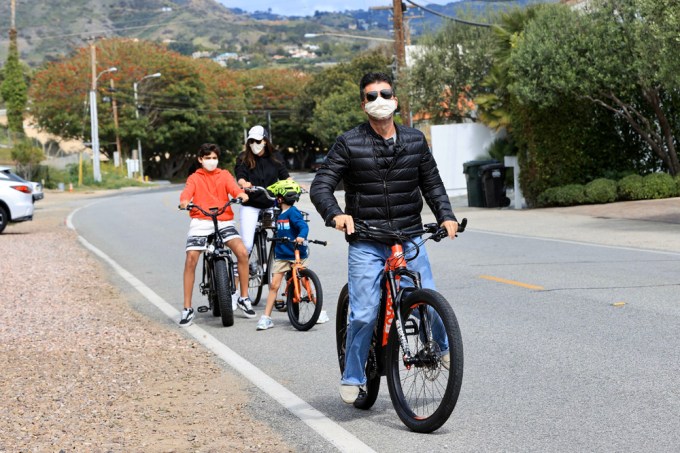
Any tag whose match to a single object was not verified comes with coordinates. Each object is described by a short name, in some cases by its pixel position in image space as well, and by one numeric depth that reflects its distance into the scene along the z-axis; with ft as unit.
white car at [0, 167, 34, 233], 90.63
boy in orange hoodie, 35.14
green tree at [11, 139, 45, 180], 183.02
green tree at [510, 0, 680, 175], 83.46
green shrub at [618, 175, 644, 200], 85.76
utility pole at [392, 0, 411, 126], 113.19
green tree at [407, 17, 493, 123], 139.13
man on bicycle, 20.94
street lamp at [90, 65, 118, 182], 209.40
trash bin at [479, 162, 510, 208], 96.89
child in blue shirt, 34.06
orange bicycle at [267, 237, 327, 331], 33.24
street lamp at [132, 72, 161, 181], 262.18
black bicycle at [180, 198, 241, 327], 34.60
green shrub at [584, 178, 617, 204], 86.58
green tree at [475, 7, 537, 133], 103.43
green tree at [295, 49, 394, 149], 256.73
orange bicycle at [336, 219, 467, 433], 19.25
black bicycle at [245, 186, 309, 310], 37.14
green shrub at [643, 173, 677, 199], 85.61
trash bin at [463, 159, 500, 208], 98.17
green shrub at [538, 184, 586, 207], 87.76
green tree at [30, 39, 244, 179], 268.00
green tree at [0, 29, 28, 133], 268.00
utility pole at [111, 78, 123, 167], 252.42
